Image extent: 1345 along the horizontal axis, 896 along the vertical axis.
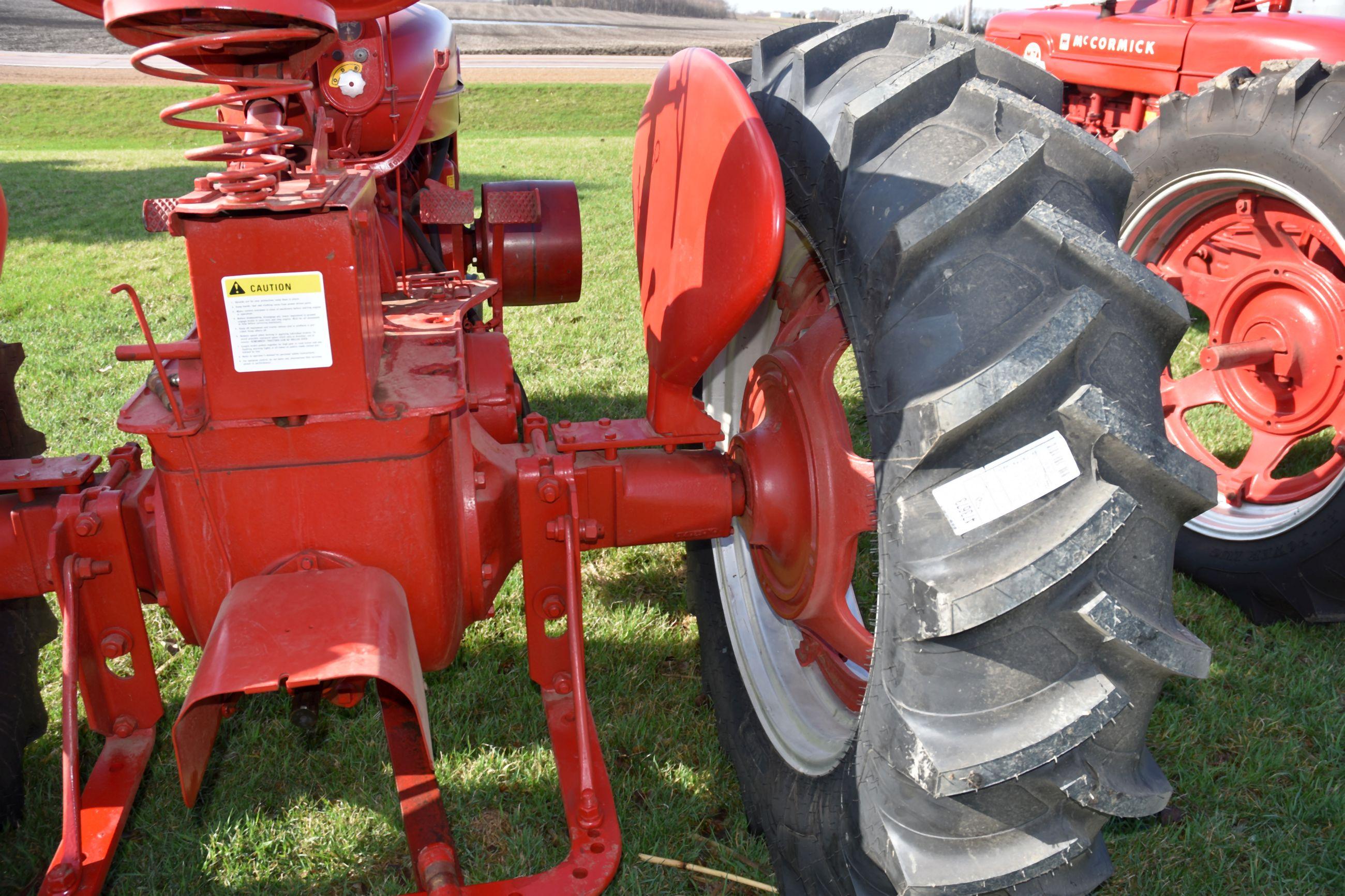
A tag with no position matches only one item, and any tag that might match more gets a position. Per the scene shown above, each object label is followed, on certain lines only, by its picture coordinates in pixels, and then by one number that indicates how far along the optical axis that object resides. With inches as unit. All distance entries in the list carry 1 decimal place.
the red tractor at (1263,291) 108.9
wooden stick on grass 81.3
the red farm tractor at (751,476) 48.9
